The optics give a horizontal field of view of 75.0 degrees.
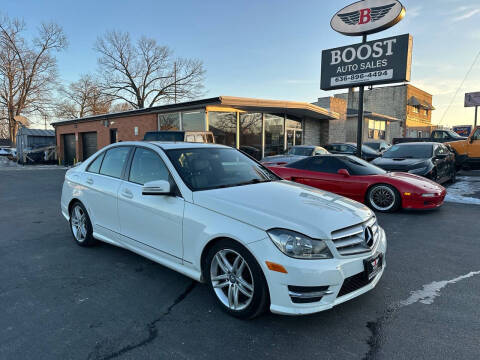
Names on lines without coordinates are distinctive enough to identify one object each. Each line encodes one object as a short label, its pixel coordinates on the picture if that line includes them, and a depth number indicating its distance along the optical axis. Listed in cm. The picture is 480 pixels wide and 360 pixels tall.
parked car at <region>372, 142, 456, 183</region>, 862
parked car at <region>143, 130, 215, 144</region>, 1123
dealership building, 1525
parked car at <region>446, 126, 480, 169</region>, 1318
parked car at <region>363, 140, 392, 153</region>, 1955
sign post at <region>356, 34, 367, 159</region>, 1093
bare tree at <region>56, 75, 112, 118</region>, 4300
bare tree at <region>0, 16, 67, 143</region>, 3753
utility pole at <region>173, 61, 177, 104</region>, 3831
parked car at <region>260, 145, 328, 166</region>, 1128
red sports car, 648
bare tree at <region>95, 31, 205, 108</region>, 3838
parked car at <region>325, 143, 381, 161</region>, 1459
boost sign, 1045
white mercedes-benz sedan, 239
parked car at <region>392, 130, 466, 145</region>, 1911
